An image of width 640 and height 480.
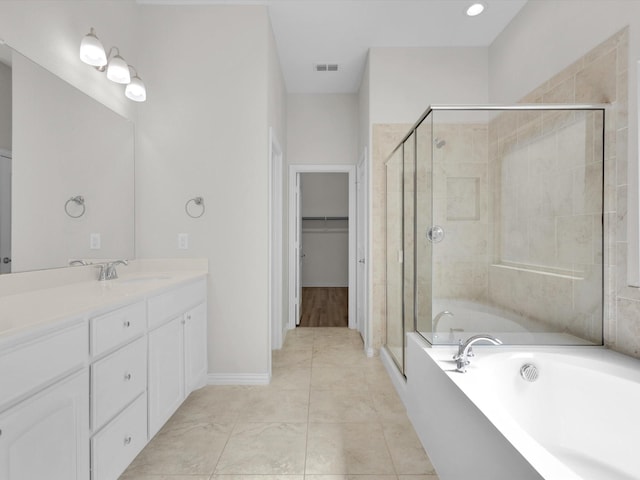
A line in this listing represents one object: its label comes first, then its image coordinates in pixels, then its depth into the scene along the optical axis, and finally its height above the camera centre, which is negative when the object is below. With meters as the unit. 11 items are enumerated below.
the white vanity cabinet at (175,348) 1.75 -0.67
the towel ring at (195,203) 2.61 +0.26
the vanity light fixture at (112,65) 1.92 +1.06
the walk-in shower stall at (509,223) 1.83 +0.09
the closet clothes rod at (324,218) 7.10 +0.42
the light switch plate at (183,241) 2.62 -0.03
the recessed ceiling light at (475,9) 2.66 +1.84
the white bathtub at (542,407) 1.23 -0.70
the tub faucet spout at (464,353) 1.47 -0.51
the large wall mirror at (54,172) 1.54 +0.36
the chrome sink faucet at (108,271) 2.09 -0.21
